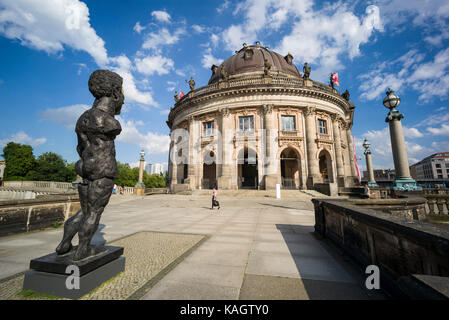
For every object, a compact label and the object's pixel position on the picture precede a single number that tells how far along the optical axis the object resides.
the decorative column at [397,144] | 8.57
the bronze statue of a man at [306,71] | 22.78
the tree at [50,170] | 38.56
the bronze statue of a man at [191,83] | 25.33
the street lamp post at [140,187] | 21.62
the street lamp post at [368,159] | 23.26
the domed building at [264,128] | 20.88
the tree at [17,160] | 37.00
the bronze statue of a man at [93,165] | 2.46
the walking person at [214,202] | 10.13
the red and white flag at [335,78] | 25.75
